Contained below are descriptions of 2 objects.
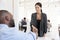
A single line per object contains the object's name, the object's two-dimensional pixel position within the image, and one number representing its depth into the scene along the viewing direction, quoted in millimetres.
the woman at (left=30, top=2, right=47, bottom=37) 2662
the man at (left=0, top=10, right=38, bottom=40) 1106
